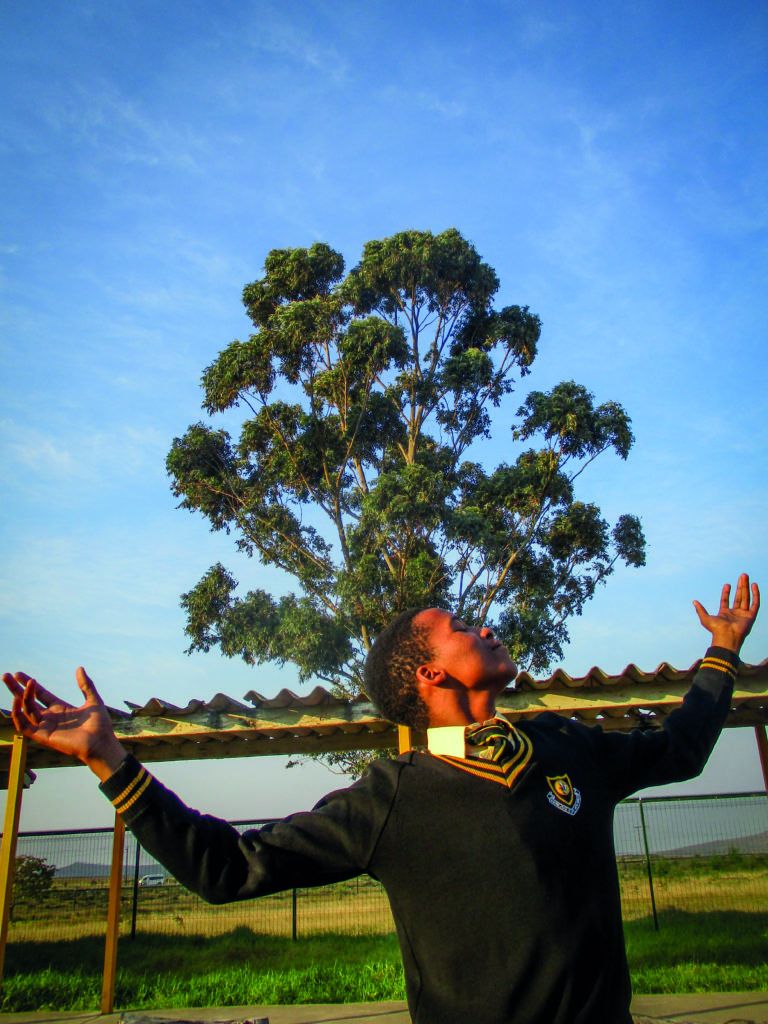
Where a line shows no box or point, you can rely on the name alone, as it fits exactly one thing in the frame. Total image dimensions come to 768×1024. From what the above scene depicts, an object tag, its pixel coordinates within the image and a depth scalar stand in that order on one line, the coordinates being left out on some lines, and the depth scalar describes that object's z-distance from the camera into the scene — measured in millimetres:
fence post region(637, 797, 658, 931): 9625
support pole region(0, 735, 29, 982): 5957
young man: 1148
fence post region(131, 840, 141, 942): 10172
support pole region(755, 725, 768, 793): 6672
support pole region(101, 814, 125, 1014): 6914
